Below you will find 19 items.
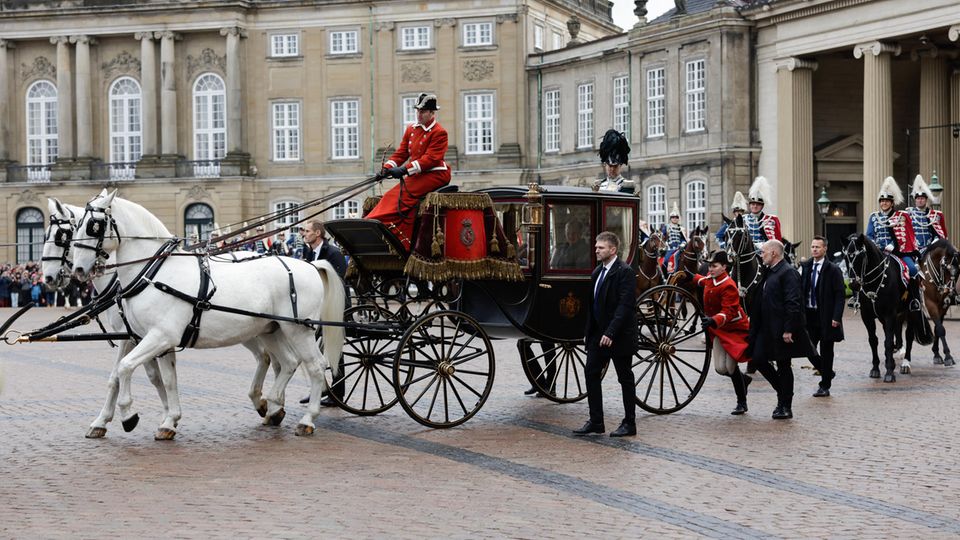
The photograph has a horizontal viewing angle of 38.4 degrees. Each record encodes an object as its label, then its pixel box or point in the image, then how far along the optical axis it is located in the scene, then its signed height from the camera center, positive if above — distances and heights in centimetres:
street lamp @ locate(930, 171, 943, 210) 3266 +120
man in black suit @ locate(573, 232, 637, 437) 1266 -76
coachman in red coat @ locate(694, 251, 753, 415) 1433 -89
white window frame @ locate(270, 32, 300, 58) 5978 +889
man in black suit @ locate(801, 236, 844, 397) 1622 -76
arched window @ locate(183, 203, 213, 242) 6116 +143
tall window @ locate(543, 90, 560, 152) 5566 +507
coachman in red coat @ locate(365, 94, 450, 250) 1356 +73
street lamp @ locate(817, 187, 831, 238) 3791 +102
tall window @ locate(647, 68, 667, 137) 4797 +498
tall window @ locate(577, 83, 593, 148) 5291 +500
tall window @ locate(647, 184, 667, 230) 4803 +137
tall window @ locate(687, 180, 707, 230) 4619 +134
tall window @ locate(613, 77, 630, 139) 5009 +510
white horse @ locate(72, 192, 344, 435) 1249 -45
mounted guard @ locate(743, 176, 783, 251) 2259 +30
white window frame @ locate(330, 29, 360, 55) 5891 +883
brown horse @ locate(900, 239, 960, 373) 2048 -58
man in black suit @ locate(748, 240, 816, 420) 1419 -87
